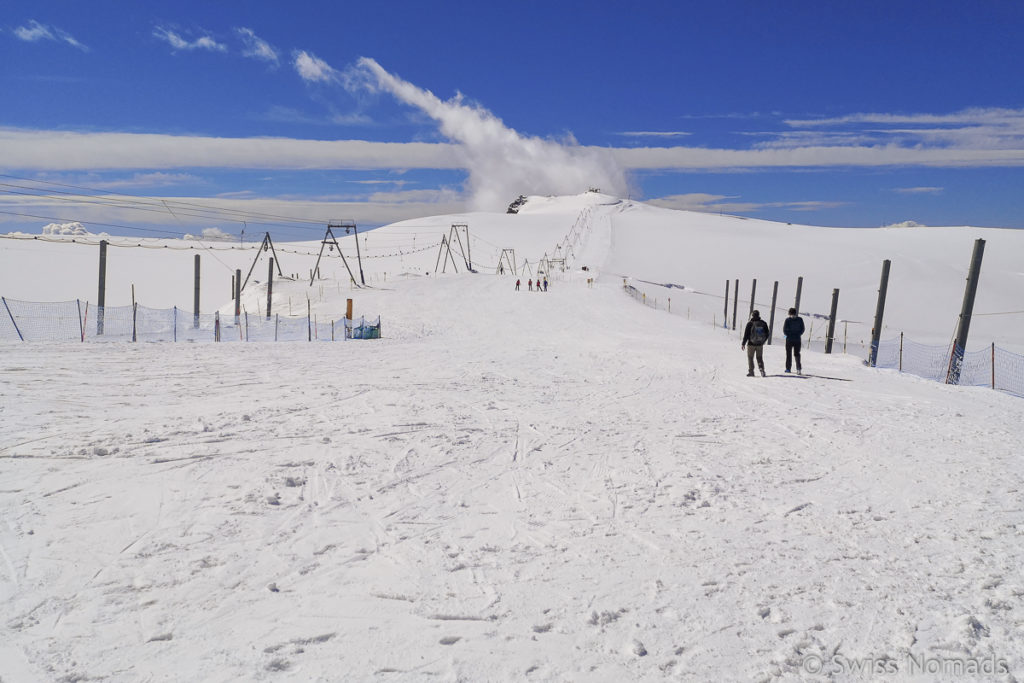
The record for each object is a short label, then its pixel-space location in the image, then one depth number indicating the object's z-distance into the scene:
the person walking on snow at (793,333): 16.09
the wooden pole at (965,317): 18.92
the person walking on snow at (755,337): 15.91
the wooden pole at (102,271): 27.67
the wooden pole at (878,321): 22.45
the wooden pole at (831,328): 28.66
